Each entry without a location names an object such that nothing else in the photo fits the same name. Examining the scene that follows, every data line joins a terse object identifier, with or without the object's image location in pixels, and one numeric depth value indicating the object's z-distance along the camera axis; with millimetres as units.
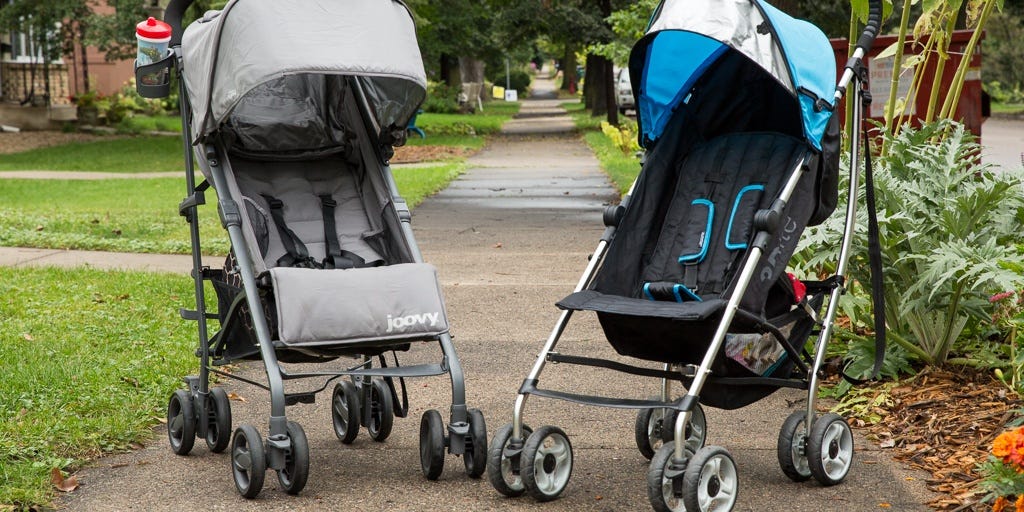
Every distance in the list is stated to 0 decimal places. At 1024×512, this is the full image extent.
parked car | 38812
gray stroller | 4594
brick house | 28891
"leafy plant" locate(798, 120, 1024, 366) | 5578
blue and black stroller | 4367
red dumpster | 9875
